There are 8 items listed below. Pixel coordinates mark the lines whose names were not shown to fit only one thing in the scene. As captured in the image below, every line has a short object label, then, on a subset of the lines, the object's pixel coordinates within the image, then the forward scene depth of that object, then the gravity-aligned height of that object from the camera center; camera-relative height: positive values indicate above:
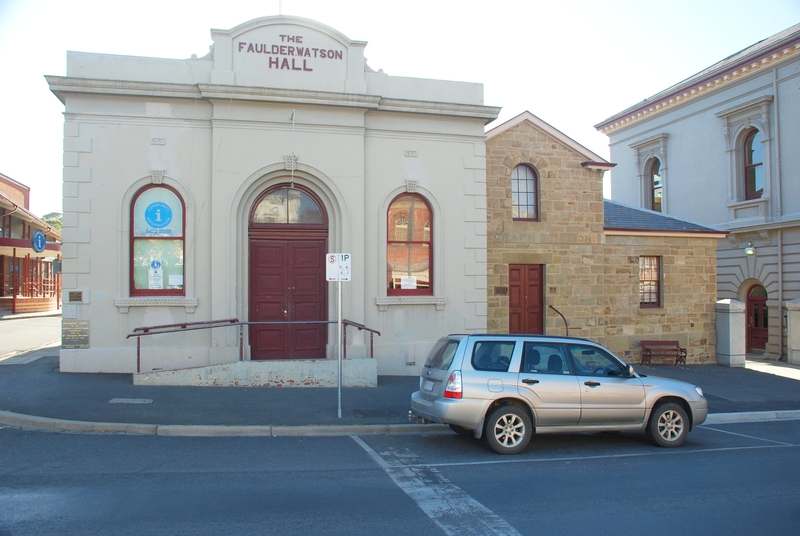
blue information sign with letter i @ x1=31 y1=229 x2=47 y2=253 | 34.16 +2.50
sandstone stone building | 17.17 +0.93
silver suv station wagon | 8.70 -1.47
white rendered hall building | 13.60 +1.94
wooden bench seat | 18.23 -1.78
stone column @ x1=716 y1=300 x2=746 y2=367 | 18.89 -1.31
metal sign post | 10.78 +0.36
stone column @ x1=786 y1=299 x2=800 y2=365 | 21.84 -1.56
